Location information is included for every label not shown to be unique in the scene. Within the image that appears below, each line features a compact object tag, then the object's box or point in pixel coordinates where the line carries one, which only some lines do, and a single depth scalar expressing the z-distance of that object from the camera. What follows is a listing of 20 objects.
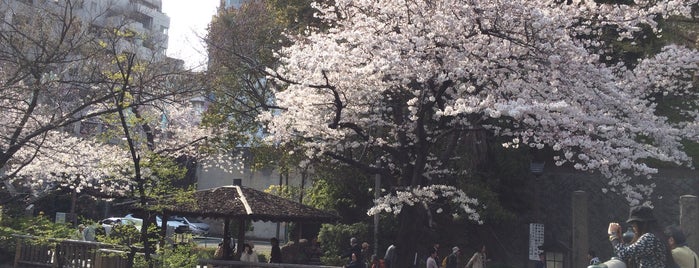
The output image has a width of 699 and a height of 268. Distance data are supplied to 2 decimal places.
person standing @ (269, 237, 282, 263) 17.38
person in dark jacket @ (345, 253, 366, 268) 16.47
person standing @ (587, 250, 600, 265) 13.14
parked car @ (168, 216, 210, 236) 41.72
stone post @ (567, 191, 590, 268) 12.05
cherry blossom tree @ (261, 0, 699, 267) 13.52
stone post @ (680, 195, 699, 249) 10.42
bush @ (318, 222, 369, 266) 22.64
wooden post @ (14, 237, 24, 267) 18.34
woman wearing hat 7.23
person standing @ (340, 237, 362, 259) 17.11
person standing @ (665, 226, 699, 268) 7.39
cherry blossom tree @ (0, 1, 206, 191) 12.12
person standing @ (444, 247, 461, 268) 17.91
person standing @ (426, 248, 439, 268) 16.72
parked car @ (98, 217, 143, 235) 32.13
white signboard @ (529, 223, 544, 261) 18.80
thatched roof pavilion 16.03
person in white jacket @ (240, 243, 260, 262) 16.51
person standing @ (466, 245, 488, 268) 17.67
